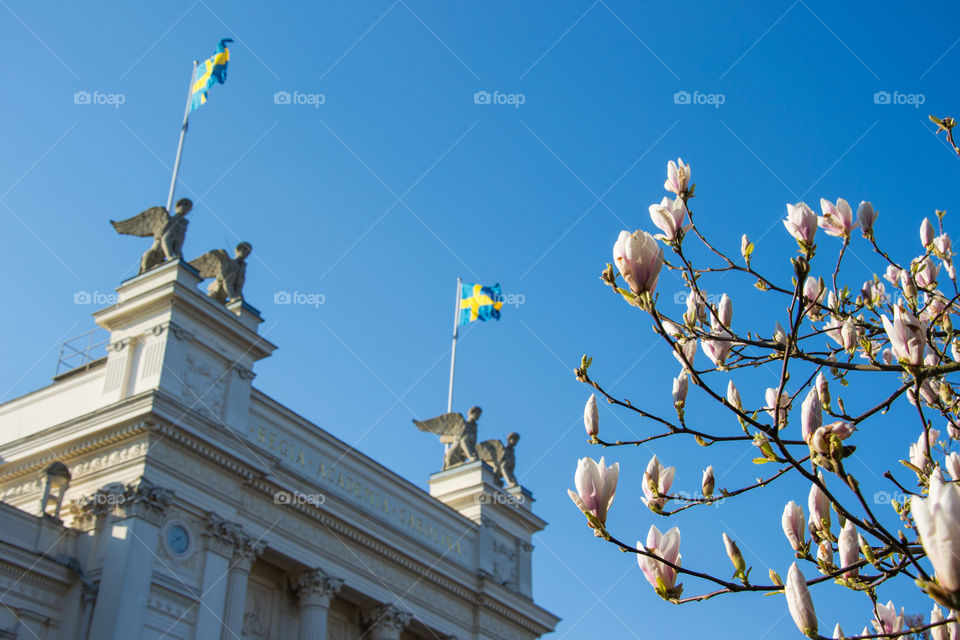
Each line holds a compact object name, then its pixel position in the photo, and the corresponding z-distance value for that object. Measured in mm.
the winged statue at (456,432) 30328
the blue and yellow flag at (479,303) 33000
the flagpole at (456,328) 32812
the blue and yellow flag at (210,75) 24266
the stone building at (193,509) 17703
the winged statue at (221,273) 22359
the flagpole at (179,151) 22469
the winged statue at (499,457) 31188
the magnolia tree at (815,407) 3281
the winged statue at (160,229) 21594
